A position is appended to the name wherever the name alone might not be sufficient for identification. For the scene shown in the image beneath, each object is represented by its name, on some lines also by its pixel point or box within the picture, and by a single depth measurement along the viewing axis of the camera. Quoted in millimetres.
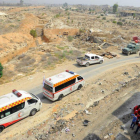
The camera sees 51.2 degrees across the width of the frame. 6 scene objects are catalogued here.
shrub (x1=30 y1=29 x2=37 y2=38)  39938
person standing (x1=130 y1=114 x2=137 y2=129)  9703
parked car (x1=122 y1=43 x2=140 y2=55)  28203
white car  21833
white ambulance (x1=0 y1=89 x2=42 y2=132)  9875
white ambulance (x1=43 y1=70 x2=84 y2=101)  12933
